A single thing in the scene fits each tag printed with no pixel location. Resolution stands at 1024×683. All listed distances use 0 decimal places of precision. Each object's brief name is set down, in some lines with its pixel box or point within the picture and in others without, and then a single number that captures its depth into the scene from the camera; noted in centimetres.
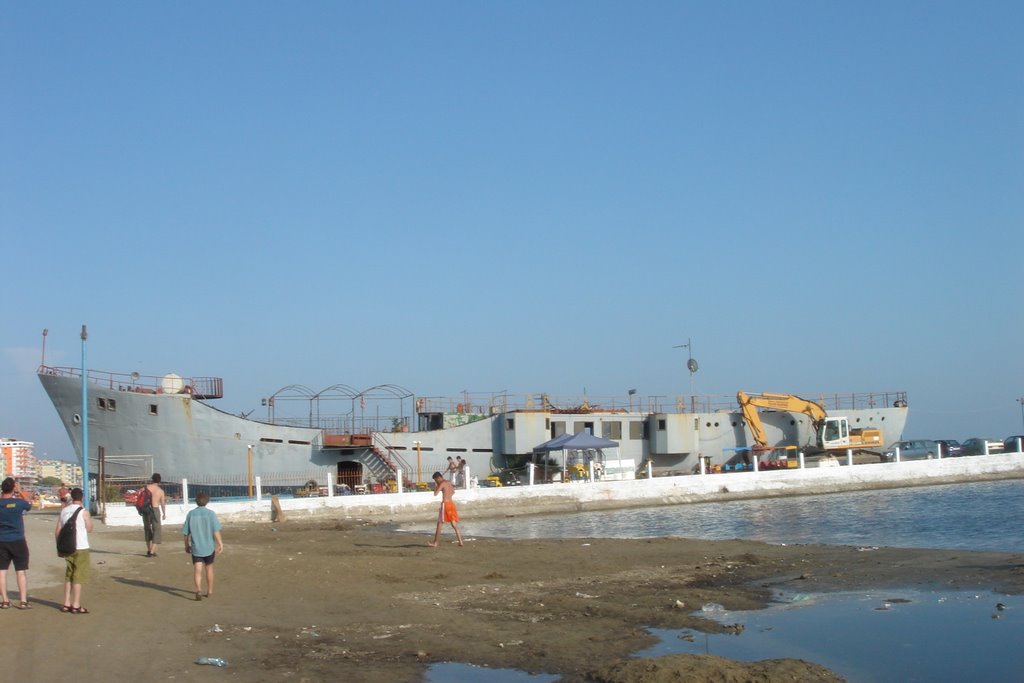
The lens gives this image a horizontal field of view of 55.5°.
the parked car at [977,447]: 5168
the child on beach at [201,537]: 1273
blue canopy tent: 3844
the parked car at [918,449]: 5000
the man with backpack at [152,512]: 1819
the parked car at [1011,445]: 5400
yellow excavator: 4819
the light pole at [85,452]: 2611
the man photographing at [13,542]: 1112
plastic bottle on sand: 931
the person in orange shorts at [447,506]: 1988
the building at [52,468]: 10848
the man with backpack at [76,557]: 1120
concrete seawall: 2864
